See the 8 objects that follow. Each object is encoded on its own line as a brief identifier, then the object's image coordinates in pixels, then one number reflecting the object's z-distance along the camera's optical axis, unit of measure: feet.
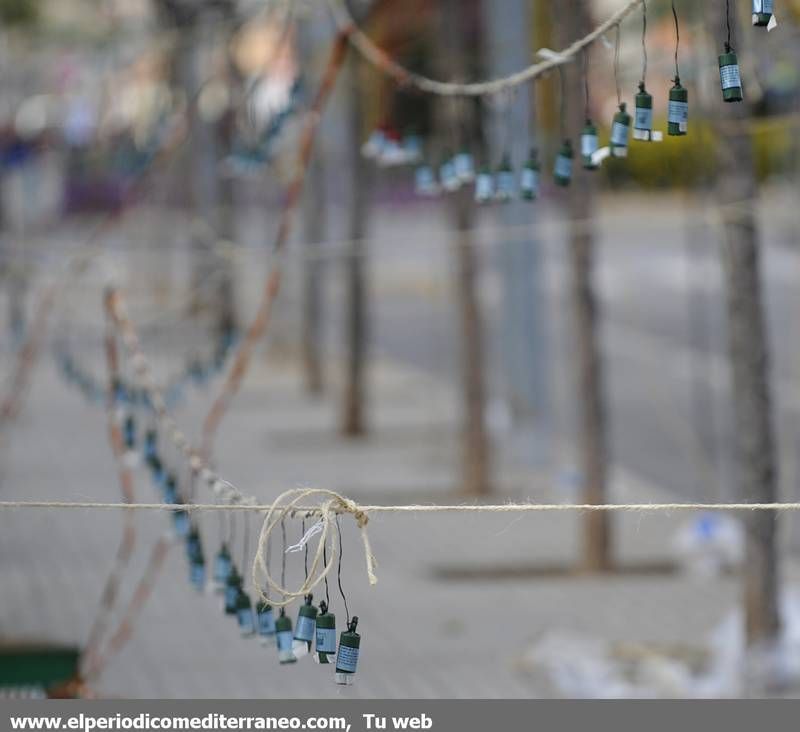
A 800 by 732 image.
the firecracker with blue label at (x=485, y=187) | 36.58
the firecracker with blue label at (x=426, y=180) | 43.75
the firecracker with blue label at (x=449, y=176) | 40.48
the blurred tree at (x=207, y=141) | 131.75
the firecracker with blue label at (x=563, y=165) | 32.89
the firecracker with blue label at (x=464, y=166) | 38.55
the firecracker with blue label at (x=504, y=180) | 35.73
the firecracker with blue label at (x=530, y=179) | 35.14
